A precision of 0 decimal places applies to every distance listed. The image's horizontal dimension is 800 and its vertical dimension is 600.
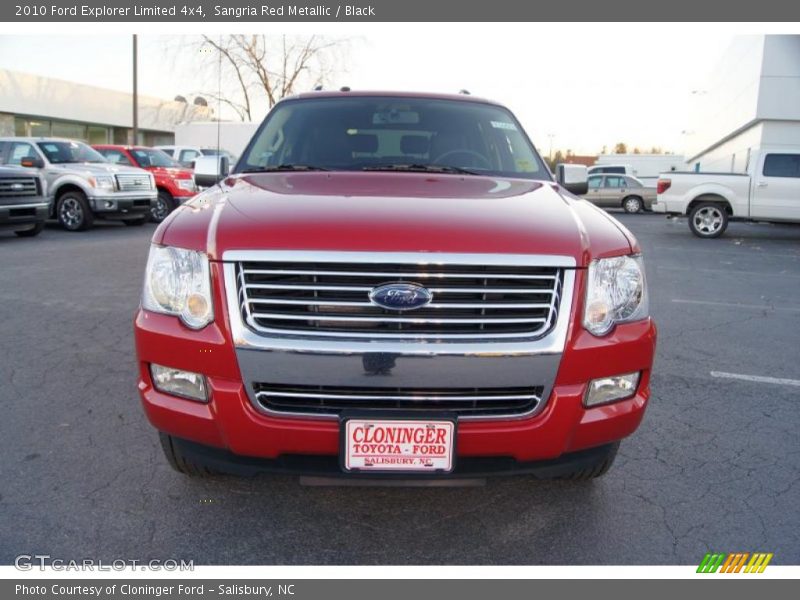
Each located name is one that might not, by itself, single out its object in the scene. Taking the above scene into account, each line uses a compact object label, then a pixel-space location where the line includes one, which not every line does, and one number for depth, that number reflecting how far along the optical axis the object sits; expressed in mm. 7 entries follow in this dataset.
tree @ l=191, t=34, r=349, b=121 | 30547
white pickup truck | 14234
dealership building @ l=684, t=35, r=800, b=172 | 23094
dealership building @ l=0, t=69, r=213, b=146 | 30281
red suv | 2174
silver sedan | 23906
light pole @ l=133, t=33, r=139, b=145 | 24141
